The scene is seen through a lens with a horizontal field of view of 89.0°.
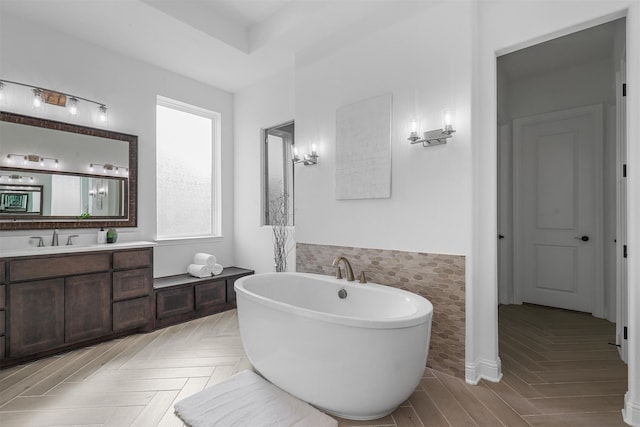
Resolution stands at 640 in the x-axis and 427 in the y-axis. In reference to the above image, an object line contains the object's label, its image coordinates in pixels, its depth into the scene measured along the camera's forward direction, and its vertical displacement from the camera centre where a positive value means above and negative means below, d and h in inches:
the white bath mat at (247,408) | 72.5 -46.2
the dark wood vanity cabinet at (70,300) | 99.6 -29.1
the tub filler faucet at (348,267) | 106.9 -17.6
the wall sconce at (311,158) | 131.6 +22.7
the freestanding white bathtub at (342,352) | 69.5 -31.9
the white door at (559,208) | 145.6 +2.4
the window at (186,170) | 160.6 +23.0
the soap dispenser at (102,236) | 131.1 -8.8
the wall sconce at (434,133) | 93.4 +23.8
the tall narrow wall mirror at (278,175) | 162.2 +20.4
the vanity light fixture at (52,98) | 112.7 +43.4
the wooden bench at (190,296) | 136.9 -37.0
